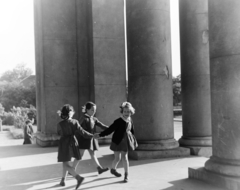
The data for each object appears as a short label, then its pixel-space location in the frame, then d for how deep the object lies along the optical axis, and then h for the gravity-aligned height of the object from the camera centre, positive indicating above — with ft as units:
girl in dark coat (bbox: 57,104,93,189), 21.81 -2.67
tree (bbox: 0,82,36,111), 212.23 +3.69
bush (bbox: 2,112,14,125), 162.71 -9.27
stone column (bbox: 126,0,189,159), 32.27 +2.12
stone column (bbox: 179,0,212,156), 36.22 +2.51
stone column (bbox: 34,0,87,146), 44.80 +5.89
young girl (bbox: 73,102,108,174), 24.70 -2.26
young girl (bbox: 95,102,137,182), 23.16 -2.72
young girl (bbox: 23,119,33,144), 52.08 -5.82
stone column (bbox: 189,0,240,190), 19.79 +0.28
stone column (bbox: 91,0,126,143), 44.09 +5.73
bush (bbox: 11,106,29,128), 124.67 -7.73
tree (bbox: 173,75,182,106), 212.84 +3.16
